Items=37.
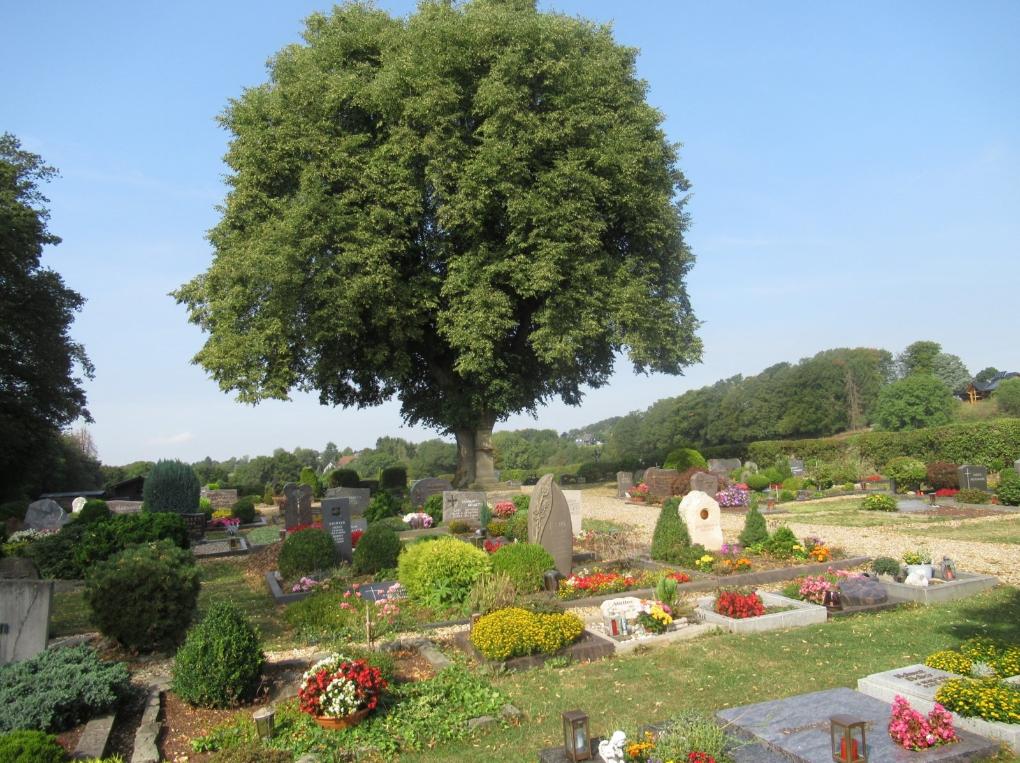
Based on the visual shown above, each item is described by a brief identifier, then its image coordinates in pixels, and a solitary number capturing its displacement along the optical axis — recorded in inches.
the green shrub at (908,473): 910.4
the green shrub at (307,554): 531.5
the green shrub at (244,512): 1041.5
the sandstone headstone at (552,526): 491.5
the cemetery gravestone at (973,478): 848.9
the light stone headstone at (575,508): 673.6
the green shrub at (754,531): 551.5
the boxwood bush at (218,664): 270.8
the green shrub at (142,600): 343.9
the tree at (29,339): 1184.8
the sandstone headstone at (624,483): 1159.6
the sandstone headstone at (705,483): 856.3
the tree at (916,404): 2469.2
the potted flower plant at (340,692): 243.8
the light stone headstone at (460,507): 832.9
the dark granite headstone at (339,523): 602.9
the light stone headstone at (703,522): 557.9
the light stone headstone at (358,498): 986.7
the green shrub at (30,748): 203.0
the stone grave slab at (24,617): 282.4
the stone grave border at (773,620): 360.2
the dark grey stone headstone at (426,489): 1008.2
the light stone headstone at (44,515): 971.9
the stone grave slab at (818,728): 197.8
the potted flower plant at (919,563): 419.0
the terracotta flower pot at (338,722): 243.6
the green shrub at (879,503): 802.8
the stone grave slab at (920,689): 208.7
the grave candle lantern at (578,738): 198.8
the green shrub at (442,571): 427.8
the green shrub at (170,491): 952.3
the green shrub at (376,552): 532.1
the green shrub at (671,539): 524.1
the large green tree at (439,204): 904.9
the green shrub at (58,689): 241.6
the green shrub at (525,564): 437.7
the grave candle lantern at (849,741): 189.2
